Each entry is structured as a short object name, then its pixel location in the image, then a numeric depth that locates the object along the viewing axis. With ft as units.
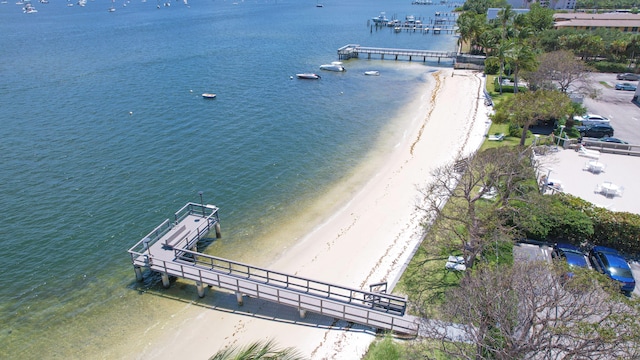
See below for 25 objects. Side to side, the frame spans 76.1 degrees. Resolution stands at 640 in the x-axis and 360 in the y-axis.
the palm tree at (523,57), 170.19
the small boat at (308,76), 255.29
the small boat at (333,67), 278.67
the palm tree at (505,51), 175.84
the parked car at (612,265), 75.56
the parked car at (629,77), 221.66
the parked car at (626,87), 202.18
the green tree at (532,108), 127.65
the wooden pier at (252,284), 73.61
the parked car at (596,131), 143.23
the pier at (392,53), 306.35
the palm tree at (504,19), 212.39
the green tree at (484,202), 78.12
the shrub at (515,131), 147.17
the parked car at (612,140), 132.67
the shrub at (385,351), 60.54
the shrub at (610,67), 237.86
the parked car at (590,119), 148.66
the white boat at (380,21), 488.93
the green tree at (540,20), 294.05
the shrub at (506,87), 206.73
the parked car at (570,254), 81.00
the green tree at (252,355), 27.63
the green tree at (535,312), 45.83
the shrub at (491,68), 247.09
